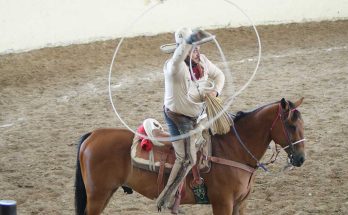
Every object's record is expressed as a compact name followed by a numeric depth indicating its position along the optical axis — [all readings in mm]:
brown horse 9625
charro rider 9156
